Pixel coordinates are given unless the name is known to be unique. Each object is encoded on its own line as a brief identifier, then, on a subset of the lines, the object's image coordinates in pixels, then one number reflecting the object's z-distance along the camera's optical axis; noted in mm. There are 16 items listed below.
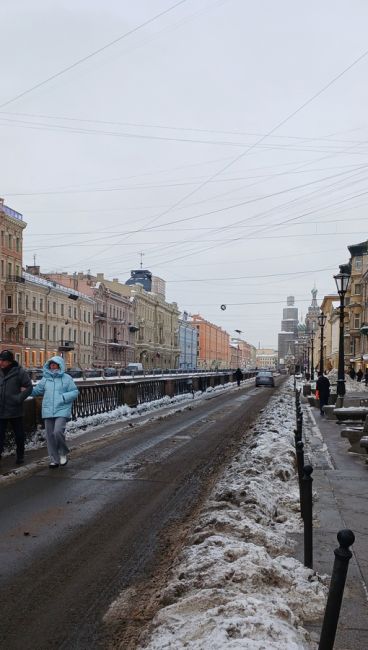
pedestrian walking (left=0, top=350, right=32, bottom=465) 9875
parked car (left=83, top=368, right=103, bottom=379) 55441
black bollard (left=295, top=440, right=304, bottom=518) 6777
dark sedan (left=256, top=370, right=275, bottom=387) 56025
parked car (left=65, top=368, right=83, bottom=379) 51244
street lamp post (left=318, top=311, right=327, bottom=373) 42081
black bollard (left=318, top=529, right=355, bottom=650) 2939
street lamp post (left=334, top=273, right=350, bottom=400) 22391
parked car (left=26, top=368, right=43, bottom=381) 41903
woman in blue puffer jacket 9742
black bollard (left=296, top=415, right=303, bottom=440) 8958
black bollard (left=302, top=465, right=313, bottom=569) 5145
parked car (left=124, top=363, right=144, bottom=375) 70438
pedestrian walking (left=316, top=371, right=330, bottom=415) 22719
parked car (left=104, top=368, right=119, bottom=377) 66506
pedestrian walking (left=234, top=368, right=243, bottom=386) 58894
